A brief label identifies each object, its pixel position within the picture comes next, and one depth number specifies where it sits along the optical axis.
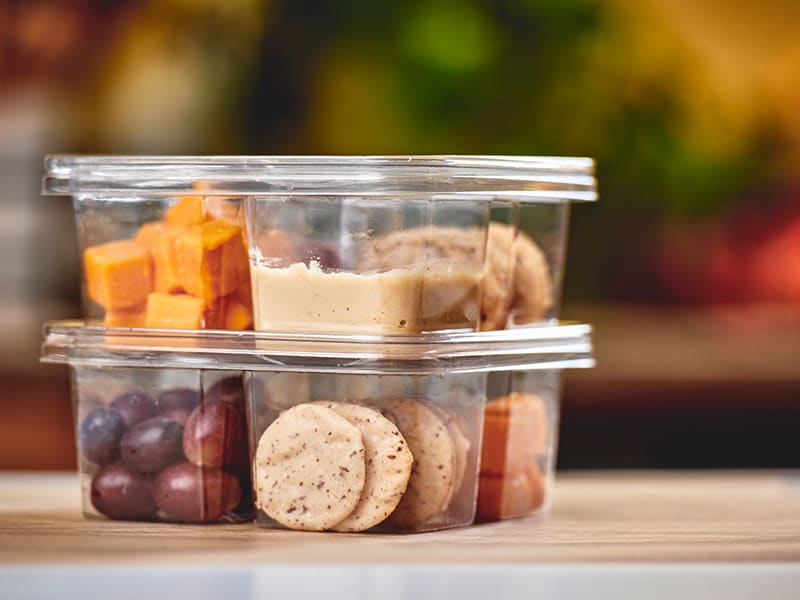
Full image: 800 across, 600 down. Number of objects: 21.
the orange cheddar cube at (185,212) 0.58
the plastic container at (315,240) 0.55
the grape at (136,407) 0.58
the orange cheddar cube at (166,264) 0.57
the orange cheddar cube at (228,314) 0.57
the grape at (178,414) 0.57
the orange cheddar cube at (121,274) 0.58
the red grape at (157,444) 0.57
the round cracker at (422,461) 0.55
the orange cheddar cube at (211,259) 0.57
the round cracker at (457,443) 0.56
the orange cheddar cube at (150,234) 0.58
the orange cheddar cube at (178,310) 0.57
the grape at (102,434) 0.58
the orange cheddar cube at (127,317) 0.58
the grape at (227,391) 0.57
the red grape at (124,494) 0.57
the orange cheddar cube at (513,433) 0.59
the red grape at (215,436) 0.57
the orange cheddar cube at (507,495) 0.59
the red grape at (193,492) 0.57
